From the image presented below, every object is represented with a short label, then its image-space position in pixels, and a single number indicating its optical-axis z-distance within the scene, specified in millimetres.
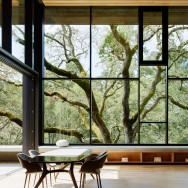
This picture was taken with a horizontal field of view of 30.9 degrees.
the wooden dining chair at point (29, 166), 6051
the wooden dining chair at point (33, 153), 7080
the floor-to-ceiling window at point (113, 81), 9633
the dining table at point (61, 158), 5863
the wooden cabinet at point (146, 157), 9367
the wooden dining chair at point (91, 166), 6027
